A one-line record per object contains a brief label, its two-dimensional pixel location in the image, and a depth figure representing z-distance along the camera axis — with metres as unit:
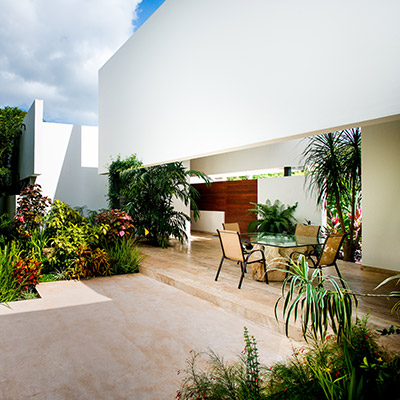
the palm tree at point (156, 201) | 8.64
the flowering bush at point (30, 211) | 7.14
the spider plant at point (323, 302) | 1.80
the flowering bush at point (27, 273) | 5.12
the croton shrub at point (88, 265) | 6.21
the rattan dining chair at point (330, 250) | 4.43
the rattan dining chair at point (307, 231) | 6.13
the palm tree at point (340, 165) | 6.28
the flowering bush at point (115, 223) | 6.75
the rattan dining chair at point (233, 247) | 4.79
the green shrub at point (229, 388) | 2.06
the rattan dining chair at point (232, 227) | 6.42
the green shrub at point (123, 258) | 6.61
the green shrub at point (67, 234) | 6.28
